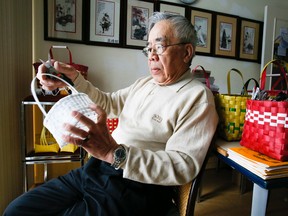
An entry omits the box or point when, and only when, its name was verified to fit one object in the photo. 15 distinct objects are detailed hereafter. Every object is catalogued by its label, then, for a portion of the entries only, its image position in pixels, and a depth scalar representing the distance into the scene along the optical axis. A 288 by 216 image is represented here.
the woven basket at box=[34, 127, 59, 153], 1.47
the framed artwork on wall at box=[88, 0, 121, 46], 1.80
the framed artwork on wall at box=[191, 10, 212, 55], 2.10
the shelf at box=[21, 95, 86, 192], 1.35
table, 0.58
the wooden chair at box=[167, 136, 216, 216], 0.69
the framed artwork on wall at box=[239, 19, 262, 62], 2.31
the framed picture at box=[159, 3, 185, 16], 1.97
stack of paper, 0.58
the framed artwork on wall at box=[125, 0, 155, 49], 1.91
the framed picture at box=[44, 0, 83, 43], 1.68
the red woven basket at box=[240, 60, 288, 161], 0.62
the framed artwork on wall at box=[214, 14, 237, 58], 2.21
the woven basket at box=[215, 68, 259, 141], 0.86
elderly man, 0.62
